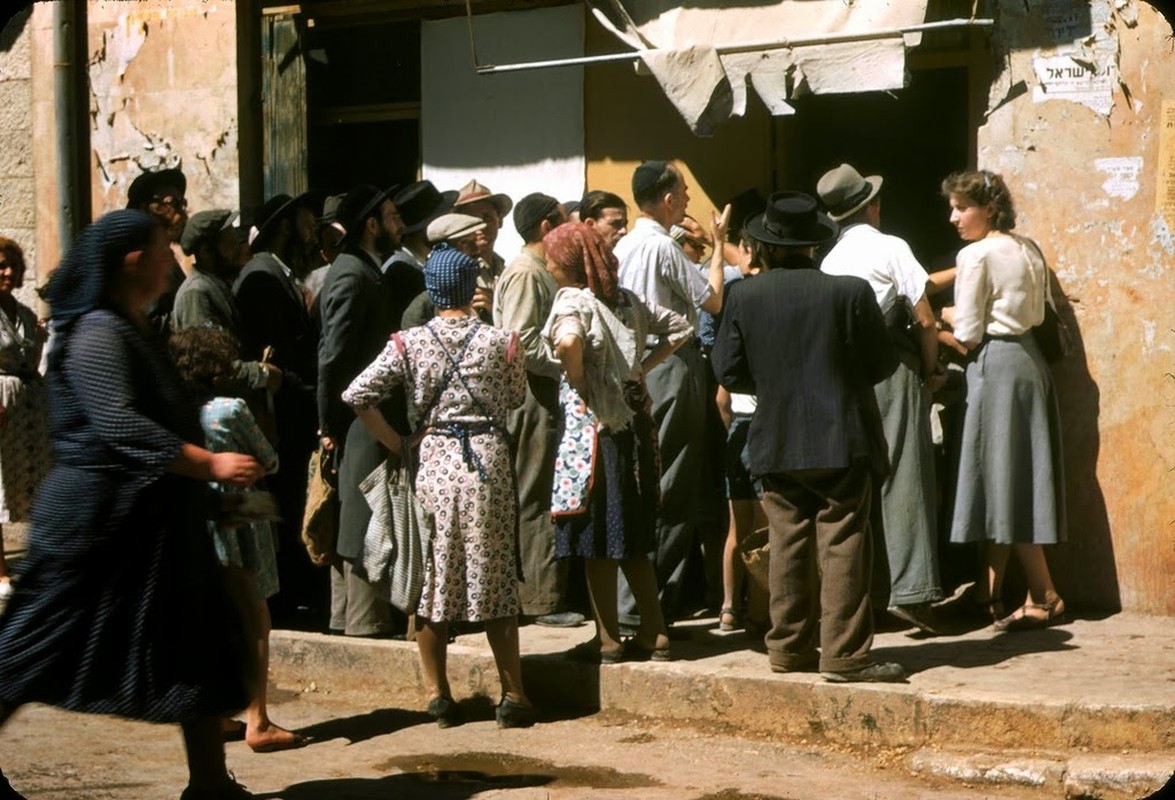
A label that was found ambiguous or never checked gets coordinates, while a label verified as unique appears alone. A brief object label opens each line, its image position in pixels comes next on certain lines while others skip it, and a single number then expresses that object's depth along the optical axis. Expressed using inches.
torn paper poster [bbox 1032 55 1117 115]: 329.4
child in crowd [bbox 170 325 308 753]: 260.1
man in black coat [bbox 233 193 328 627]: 345.7
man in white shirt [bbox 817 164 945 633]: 313.4
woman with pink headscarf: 289.1
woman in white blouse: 320.8
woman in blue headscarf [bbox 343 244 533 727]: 276.8
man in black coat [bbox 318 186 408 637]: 315.9
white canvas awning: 340.5
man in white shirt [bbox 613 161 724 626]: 318.3
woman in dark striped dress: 209.9
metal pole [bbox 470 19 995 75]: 332.2
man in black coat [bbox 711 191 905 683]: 280.2
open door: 423.2
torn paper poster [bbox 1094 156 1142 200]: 328.5
